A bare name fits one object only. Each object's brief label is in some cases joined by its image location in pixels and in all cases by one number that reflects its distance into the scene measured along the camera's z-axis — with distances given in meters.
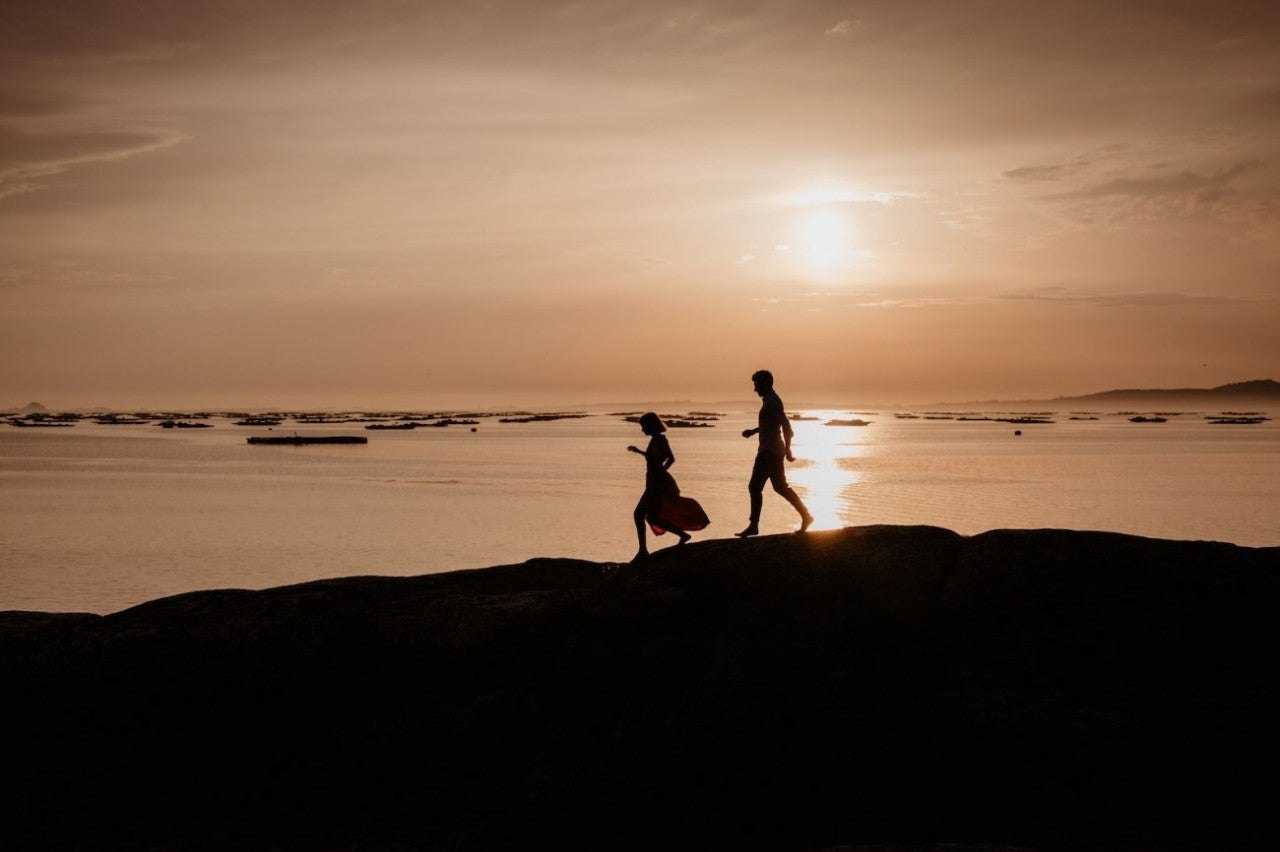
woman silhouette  16.12
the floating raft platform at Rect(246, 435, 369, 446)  120.71
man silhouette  16.67
